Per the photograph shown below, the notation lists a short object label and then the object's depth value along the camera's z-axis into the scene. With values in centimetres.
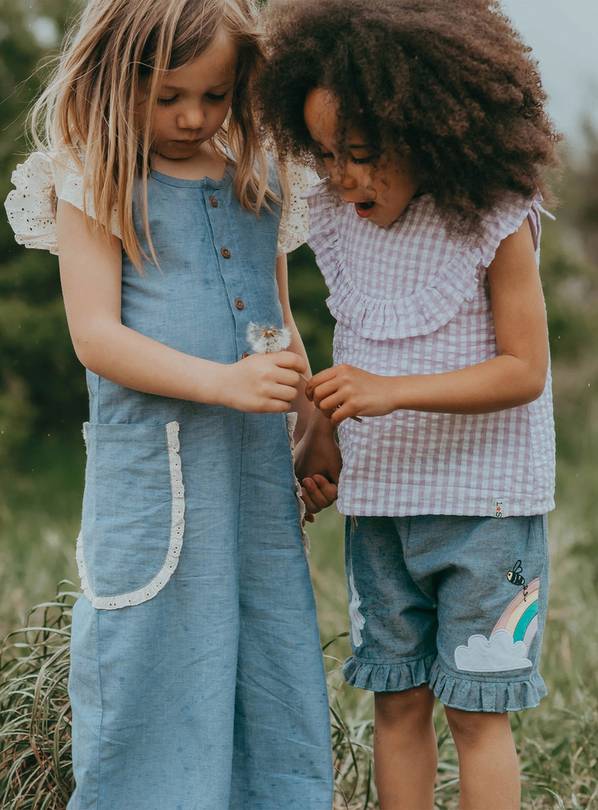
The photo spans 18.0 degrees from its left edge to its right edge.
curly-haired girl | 225
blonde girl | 232
